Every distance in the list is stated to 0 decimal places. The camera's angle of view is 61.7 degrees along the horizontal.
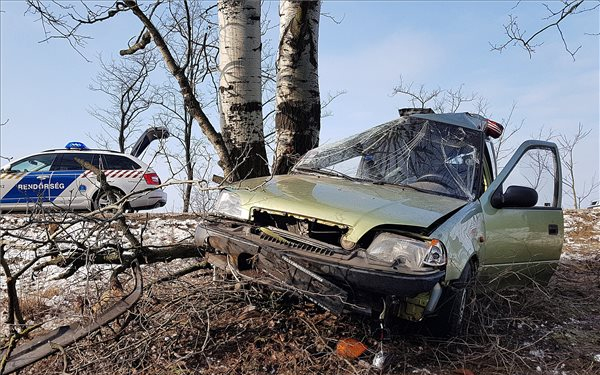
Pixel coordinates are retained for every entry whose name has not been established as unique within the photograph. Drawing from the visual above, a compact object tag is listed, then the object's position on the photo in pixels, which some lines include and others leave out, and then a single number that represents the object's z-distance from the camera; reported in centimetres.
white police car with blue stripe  1123
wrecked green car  308
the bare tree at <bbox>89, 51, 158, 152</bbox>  2562
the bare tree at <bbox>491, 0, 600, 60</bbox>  714
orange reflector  330
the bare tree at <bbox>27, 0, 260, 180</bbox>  538
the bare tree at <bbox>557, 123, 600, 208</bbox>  2058
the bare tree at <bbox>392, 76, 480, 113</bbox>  1982
